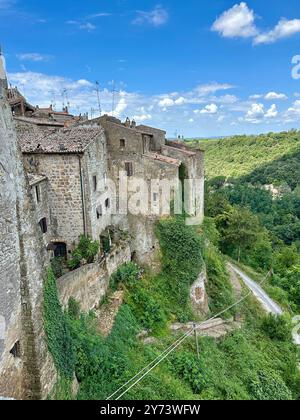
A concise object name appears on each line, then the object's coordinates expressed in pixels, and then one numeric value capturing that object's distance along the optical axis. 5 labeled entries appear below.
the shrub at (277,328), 25.14
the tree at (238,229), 38.22
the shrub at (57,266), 18.19
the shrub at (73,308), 15.15
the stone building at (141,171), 21.81
